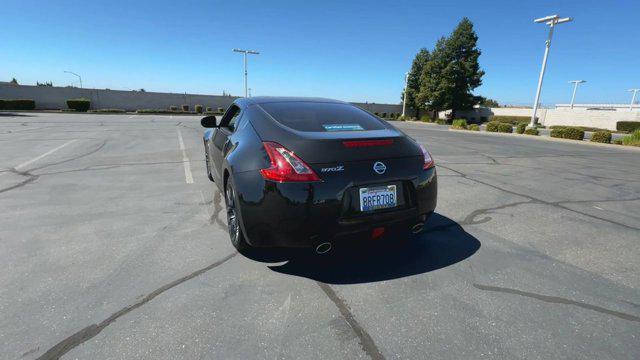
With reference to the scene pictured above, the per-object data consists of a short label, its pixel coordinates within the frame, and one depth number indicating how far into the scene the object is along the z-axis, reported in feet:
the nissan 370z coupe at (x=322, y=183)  7.87
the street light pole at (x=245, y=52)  120.98
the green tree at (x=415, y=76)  159.63
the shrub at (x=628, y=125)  105.60
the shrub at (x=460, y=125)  87.40
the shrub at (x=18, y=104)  107.14
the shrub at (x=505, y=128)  76.89
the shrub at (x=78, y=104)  117.60
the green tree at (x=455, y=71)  134.51
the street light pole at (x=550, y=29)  68.59
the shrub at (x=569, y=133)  60.54
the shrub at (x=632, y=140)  53.21
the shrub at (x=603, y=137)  55.21
